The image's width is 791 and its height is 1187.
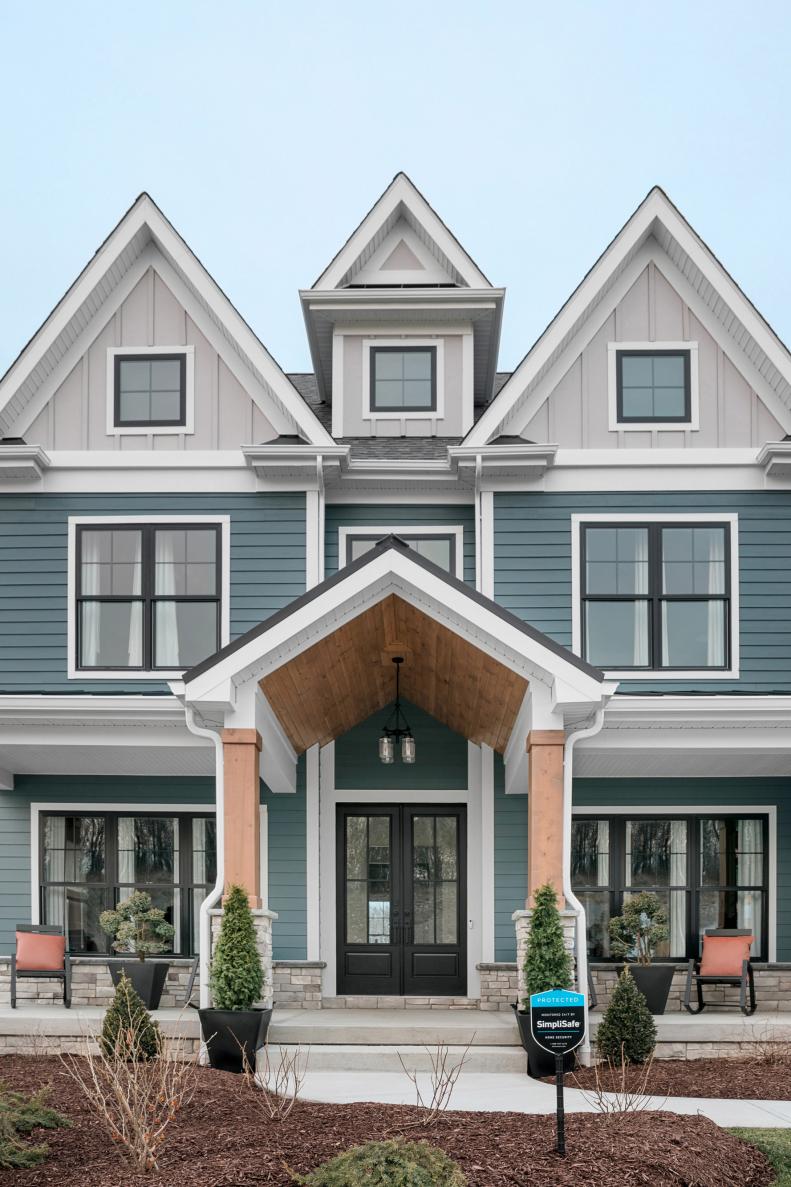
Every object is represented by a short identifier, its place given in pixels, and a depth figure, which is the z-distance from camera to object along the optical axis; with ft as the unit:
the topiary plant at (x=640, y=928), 41.52
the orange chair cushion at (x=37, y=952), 41.60
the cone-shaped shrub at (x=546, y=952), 34.50
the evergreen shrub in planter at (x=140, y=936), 39.93
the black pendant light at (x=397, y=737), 43.91
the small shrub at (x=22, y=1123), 21.81
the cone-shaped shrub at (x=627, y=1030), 33.53
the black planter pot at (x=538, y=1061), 33.17
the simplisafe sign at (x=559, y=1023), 23.56
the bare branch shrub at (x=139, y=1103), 21.76
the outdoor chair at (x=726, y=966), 41.65
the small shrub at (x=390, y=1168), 19.84
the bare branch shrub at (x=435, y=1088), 24.27
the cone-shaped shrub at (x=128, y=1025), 30.25
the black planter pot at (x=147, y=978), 39.88
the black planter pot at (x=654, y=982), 39.40
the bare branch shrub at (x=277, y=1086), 25.11
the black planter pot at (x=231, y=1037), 33.71
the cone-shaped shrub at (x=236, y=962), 34.22
